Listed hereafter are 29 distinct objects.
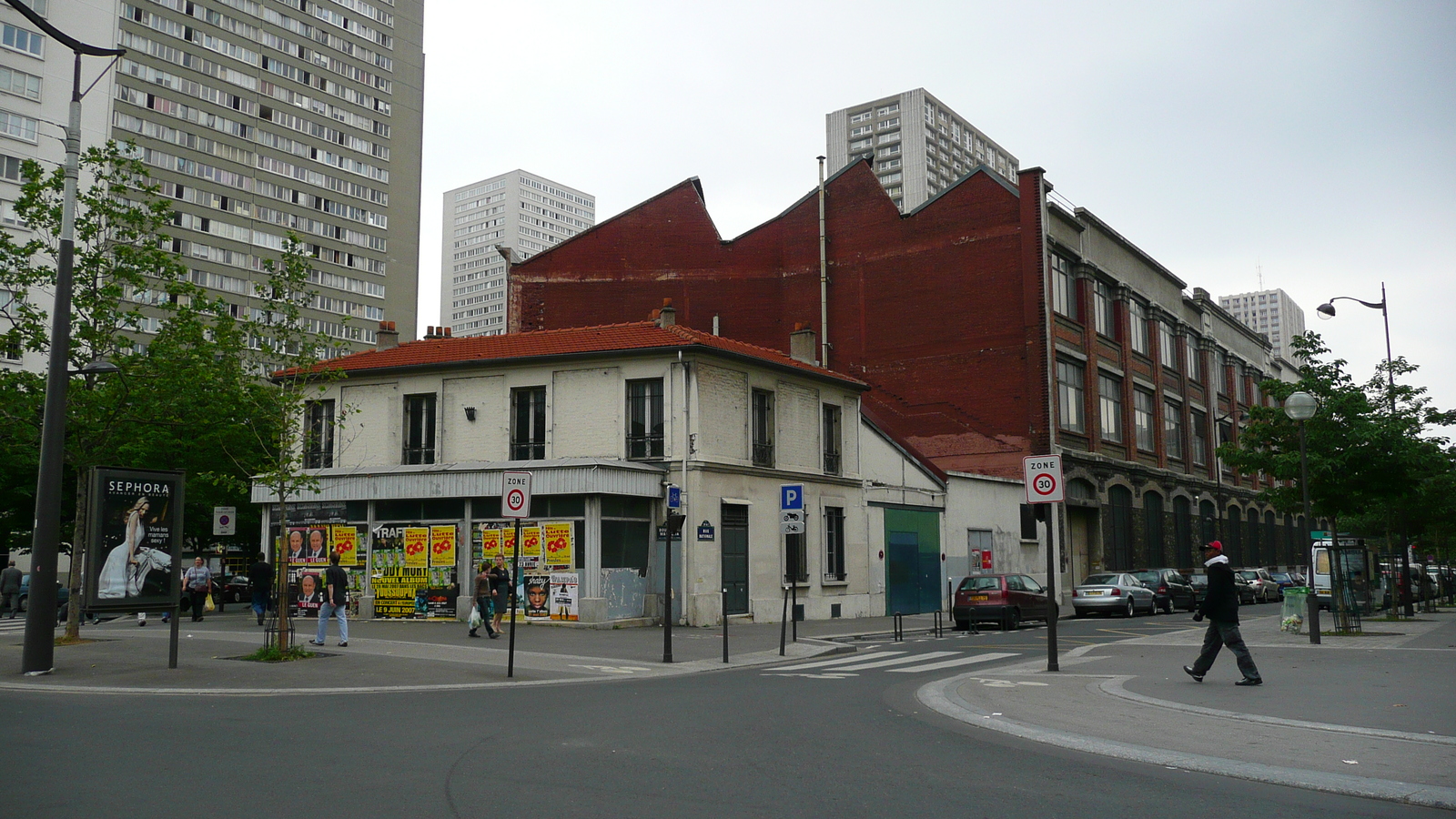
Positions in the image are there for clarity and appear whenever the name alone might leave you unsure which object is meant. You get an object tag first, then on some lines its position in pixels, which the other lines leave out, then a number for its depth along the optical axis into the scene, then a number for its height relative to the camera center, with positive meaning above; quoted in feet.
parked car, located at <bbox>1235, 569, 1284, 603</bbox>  138.41 -6.44
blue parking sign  69.41 +2.61
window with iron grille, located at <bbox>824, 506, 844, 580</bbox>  98.78 -0.64
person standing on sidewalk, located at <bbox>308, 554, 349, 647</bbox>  61.72 -3.28
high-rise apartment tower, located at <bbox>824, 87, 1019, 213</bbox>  444.96 +169.52
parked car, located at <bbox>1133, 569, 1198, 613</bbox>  110.63 -5.55
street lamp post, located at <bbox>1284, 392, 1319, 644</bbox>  64.80 +7.60
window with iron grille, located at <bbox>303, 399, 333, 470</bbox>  96.68 +8.49
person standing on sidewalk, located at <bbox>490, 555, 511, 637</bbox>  72.59 -3.35
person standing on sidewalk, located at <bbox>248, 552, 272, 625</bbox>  79.46 -3.19
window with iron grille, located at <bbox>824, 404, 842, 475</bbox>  101.55 +9.20
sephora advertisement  48.70 -0.02
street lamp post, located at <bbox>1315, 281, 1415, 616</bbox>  93.20 +19.36
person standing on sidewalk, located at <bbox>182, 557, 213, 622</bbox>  88.63 -3.83
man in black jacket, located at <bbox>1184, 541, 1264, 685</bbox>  40.57 -3.28
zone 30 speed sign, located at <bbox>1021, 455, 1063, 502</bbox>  49.55 +2.61
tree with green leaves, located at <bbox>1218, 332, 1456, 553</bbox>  76.23 +6.73
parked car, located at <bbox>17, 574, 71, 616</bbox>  92.92 -5.70
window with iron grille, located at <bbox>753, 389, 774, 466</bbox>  93.40 +9.51
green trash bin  72.74 -5.21
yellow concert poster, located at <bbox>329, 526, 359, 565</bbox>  89.66 -0.50
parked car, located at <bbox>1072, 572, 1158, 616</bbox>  103.09 -5.84
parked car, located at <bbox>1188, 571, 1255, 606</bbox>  129.68 -7.01
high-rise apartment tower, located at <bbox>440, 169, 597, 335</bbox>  615.98 +180.04
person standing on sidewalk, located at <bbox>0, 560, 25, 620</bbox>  94.02 -3.69
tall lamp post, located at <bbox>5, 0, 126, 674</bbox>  46.01 +3.12
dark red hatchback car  83.97 -5.23
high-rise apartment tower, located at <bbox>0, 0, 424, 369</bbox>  242.17 +99.29
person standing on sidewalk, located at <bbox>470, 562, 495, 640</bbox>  71.92 -3.77
